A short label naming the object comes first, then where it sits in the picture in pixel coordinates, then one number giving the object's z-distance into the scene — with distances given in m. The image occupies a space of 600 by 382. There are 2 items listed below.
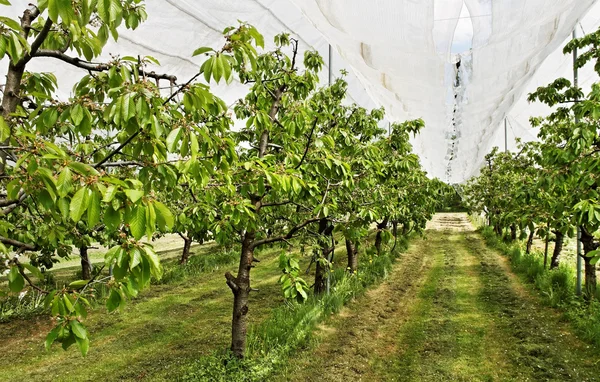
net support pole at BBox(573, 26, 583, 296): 6.89
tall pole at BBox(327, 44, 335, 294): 6.09
